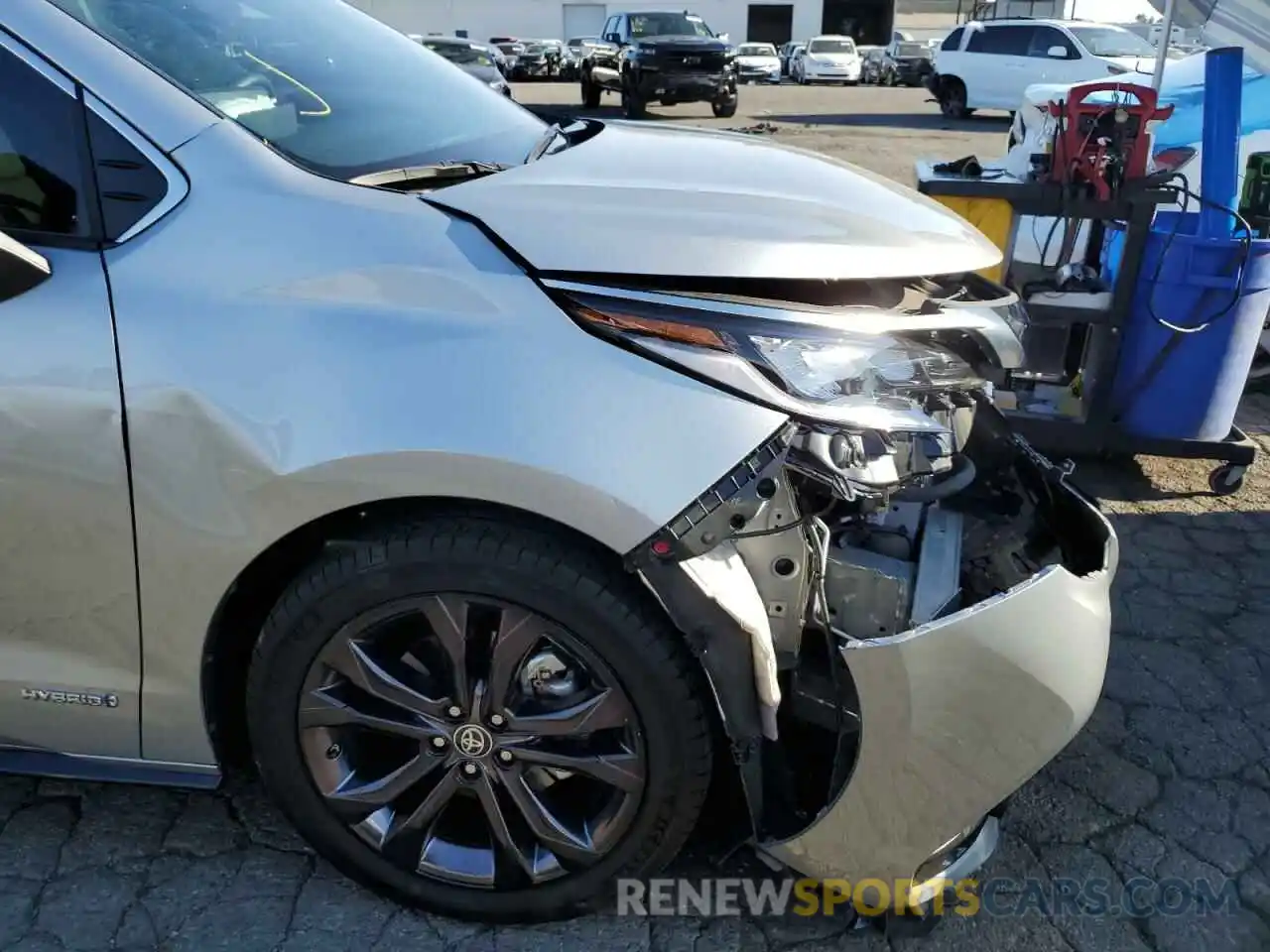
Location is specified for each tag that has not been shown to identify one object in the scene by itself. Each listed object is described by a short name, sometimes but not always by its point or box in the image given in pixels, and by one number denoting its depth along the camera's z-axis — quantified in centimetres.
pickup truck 2030
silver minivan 172
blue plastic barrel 390
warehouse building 4694
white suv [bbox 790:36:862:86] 3378
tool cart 393
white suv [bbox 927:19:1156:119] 2033
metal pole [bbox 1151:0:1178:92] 514
